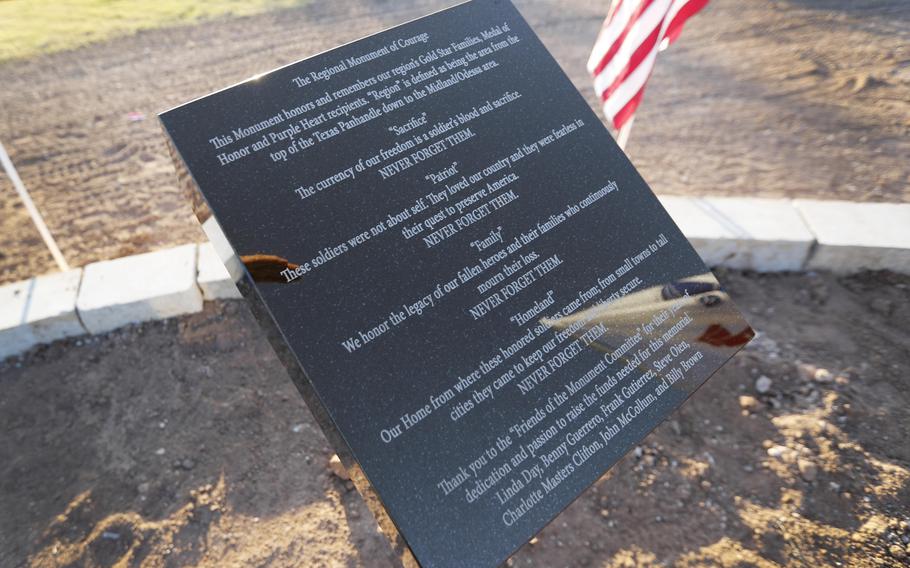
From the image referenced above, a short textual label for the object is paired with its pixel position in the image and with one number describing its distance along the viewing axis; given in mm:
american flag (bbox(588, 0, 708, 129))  2471
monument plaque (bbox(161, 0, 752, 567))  1280
